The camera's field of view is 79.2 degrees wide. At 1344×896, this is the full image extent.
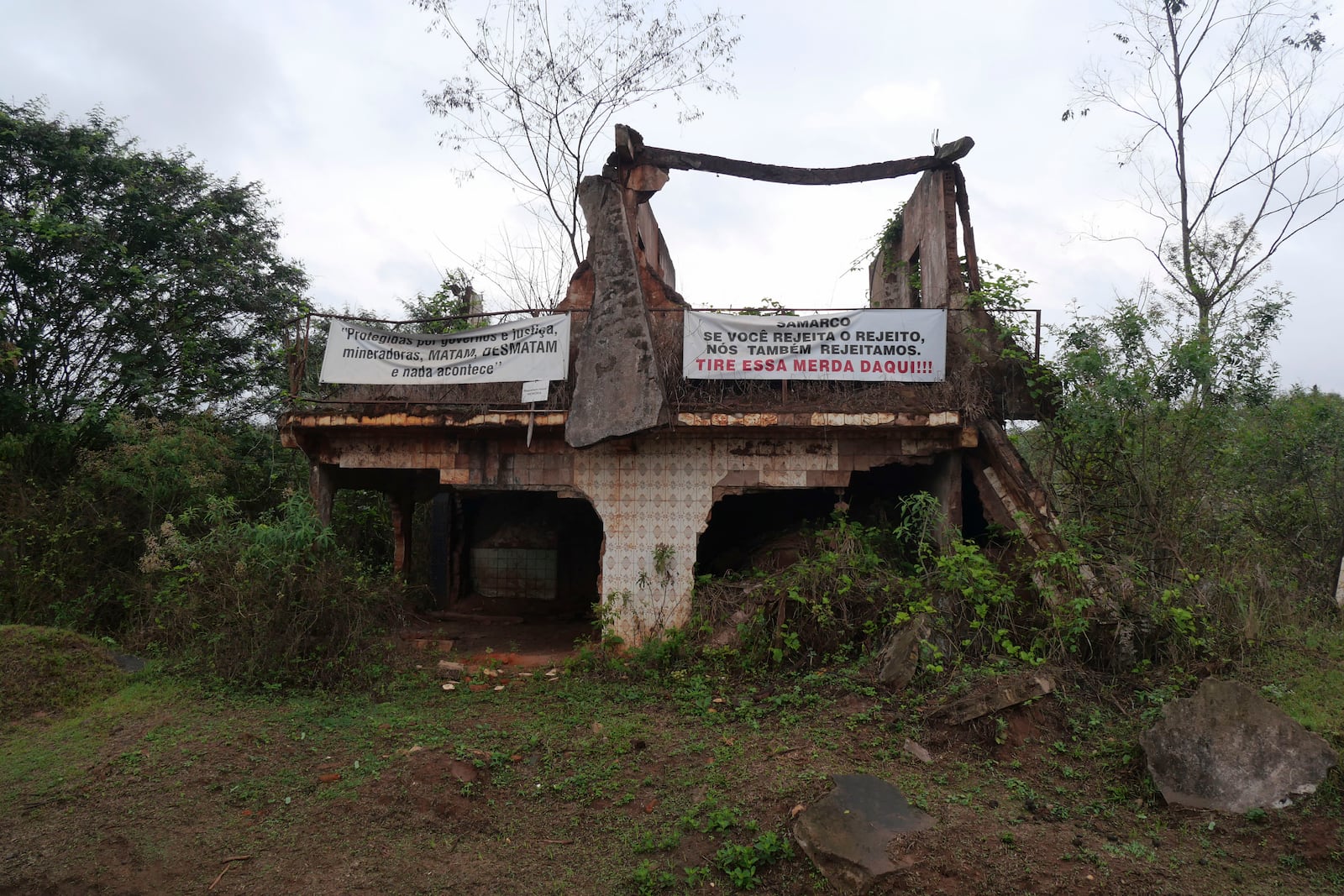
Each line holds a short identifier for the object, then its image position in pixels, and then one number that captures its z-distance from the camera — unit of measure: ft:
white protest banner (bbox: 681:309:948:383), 28.53
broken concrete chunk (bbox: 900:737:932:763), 19.07
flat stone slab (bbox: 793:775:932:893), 14.92
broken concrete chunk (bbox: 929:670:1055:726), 19.89
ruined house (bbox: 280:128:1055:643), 28.32
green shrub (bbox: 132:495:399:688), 26.00
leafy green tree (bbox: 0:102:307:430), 41.39
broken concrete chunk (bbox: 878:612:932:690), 22.29
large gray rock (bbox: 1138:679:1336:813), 16.66
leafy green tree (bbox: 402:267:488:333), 43.73
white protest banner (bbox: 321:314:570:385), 29.71
